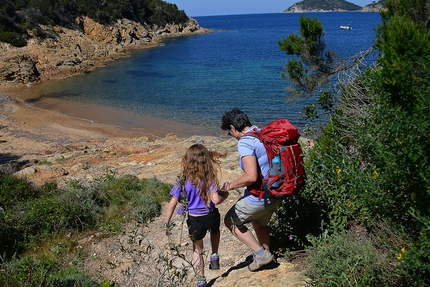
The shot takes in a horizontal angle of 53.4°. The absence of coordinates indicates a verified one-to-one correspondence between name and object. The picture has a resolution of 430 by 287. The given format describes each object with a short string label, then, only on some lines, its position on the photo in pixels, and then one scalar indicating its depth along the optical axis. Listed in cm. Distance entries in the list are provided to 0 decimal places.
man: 383
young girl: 408
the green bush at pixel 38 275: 405
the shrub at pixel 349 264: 314
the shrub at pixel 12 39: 3647
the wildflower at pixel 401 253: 287
